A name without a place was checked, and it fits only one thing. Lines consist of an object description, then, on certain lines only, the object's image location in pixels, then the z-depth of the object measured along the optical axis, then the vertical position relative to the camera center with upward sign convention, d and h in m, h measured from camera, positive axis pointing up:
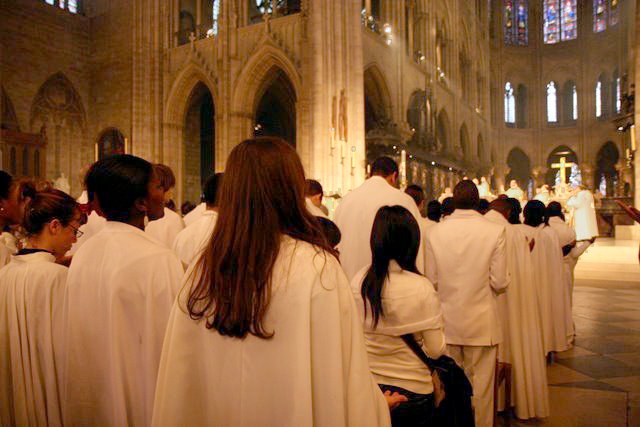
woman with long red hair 1.38 -0.28
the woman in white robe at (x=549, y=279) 5.48 -0.69
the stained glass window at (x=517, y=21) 41.06 +16.29
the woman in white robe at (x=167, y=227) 4.62 -0.03
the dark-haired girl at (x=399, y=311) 2.30 -0.42
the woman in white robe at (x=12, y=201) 3.30 +0.16
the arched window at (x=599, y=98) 37.33 +8.96
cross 20.21 +2.10
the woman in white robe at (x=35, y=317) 2.46 -0.45
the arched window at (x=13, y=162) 14.97 +1.92
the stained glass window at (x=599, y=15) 36.72 +15.04
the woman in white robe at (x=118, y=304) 2.07 -0.33
